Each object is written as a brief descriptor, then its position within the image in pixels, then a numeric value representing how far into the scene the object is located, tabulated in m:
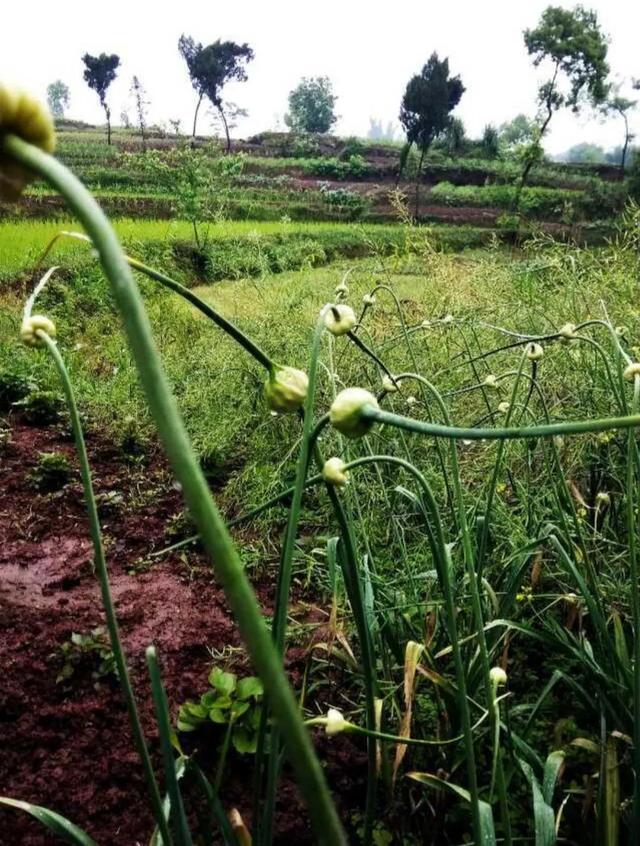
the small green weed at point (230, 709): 0.76
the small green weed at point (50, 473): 1.56
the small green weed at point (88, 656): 0.88
